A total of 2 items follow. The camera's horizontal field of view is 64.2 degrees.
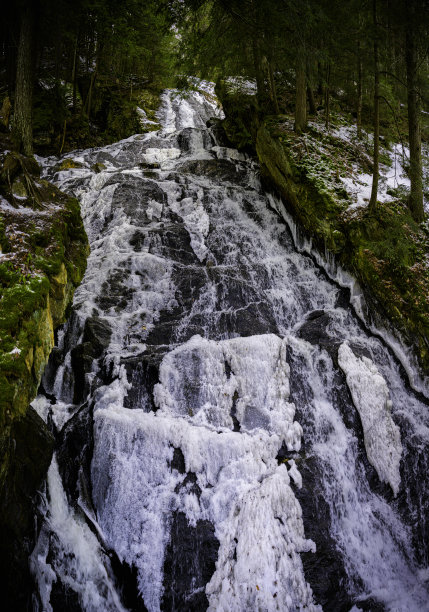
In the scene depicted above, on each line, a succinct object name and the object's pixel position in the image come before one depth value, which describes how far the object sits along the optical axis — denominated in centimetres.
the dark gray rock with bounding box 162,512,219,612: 507
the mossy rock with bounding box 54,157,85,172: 1602
